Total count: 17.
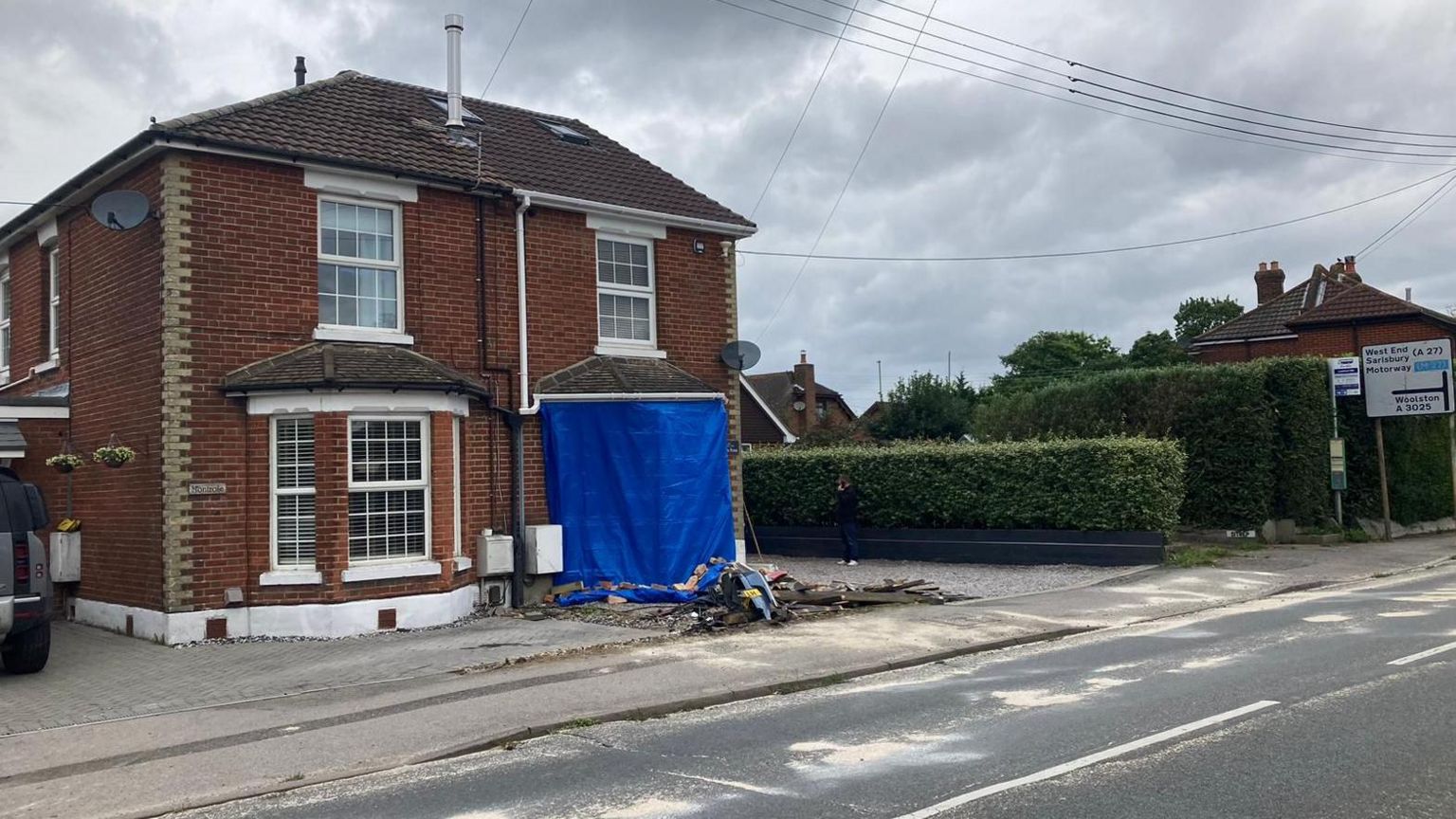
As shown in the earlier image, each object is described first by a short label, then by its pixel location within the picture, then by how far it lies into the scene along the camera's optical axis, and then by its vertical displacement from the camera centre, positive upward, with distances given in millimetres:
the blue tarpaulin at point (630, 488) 15305 -201
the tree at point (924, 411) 41594 +1984
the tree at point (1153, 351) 64831 +6449
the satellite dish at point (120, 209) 12414 +3188
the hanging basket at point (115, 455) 13031 +431
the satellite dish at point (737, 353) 17484 +1856
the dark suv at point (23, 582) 10328 -827
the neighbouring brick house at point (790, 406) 52562 +3308
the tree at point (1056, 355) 74312 +7160
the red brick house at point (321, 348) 12766 +1784
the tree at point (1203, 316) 71062 +8986
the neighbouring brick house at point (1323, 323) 32438 +3860
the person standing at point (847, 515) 20234 -883
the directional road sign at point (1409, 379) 20781 +1310
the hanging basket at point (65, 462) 14000 +406
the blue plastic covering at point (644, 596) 14789 -1646
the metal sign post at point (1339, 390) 20812 +1133
